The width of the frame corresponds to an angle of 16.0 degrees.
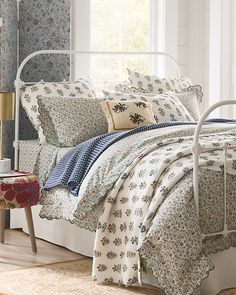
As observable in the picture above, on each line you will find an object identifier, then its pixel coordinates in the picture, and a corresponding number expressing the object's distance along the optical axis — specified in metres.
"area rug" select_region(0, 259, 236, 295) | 3.76
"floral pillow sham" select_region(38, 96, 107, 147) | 4.85
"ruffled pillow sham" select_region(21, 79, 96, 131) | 5.18
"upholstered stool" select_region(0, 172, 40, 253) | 4.50
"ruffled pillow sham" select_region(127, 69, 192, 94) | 5.68
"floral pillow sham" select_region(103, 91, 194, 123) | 5.19
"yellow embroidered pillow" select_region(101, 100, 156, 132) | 4.84
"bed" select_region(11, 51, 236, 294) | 3.53
